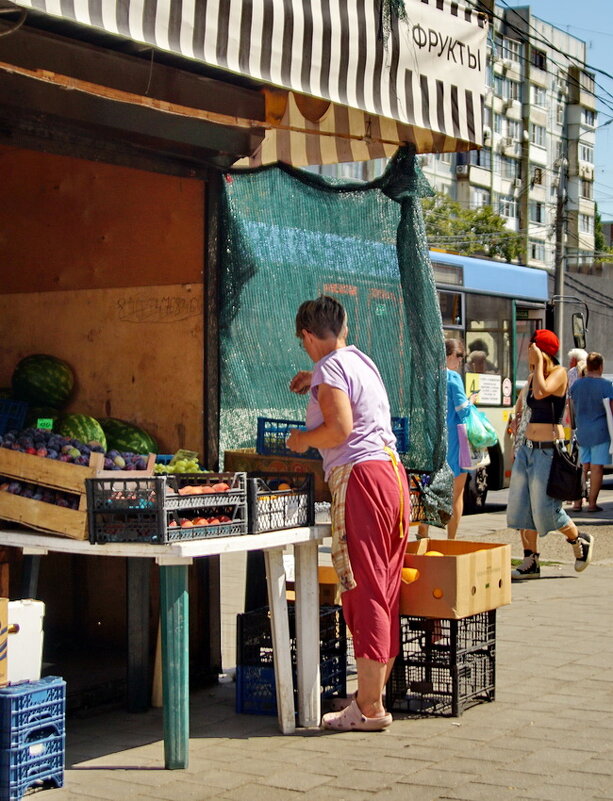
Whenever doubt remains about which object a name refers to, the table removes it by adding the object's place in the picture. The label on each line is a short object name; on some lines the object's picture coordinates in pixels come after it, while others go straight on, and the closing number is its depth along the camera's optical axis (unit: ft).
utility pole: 103.44
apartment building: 207.31
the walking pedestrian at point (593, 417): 47.91
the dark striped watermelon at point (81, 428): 19.23
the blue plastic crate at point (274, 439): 19.43
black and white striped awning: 14.93
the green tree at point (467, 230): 156.35
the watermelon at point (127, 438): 19.90
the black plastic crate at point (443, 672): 18.38
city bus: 49.75
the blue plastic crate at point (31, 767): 14.34
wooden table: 15.23
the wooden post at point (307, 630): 17.46
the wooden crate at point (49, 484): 15.40
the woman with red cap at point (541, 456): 30.35
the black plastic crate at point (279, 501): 16.28
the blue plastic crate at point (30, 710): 14.32
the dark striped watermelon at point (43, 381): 20.57
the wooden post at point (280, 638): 17.24
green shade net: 20.75
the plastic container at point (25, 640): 15.03
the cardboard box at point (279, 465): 19.03
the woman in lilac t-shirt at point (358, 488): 17.19
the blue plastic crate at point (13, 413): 19.80
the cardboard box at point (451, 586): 17.98
